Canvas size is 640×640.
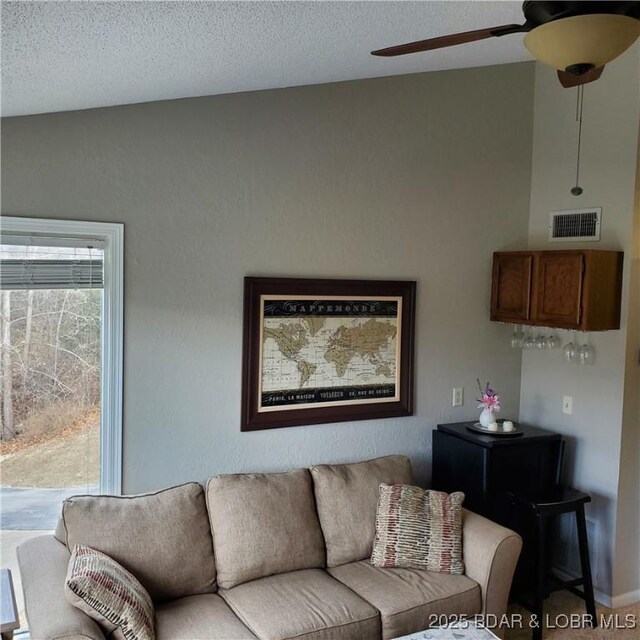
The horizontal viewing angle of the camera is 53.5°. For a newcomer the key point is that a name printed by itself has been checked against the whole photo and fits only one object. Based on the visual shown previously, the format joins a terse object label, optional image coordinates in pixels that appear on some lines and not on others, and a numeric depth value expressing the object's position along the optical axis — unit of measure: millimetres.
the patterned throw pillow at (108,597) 2229
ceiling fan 1574
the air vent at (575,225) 3656
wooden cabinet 3355
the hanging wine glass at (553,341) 3845
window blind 2762
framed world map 3312
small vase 3687
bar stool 3262
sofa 2559
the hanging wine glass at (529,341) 3895
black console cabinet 3471
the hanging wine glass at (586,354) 3668
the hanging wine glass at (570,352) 3695
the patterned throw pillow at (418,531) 3016
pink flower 3678
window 2822
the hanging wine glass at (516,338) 3977
